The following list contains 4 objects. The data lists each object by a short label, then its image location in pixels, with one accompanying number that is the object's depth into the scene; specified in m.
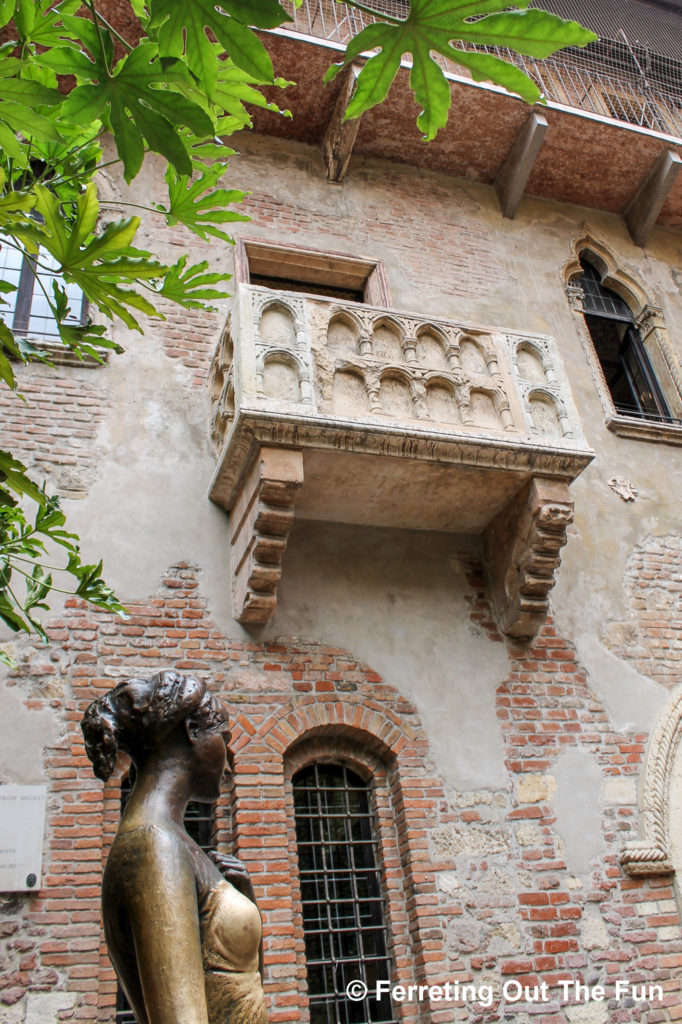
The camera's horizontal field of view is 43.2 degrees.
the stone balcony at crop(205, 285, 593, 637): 5.50
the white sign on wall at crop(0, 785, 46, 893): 4.55
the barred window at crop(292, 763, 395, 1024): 5.09
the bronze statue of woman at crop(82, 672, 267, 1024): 2.00
